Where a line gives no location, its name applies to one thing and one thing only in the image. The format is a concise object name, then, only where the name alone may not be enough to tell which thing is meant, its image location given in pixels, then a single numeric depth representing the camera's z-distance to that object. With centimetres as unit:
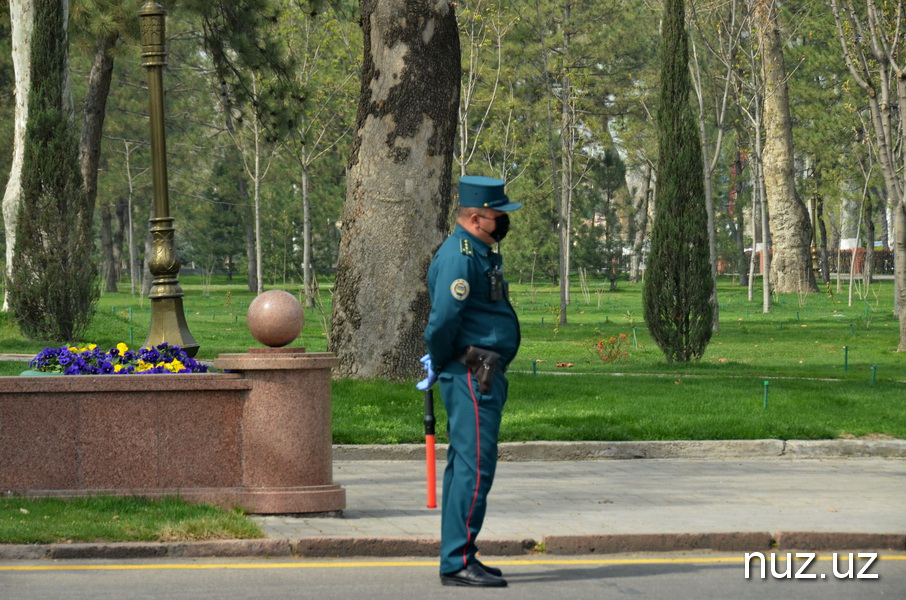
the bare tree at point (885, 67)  4250
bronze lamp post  2572
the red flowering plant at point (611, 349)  4281
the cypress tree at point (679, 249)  3981
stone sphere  1800
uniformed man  1384
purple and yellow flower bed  1923
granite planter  1791
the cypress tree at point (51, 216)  4406
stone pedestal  1777
